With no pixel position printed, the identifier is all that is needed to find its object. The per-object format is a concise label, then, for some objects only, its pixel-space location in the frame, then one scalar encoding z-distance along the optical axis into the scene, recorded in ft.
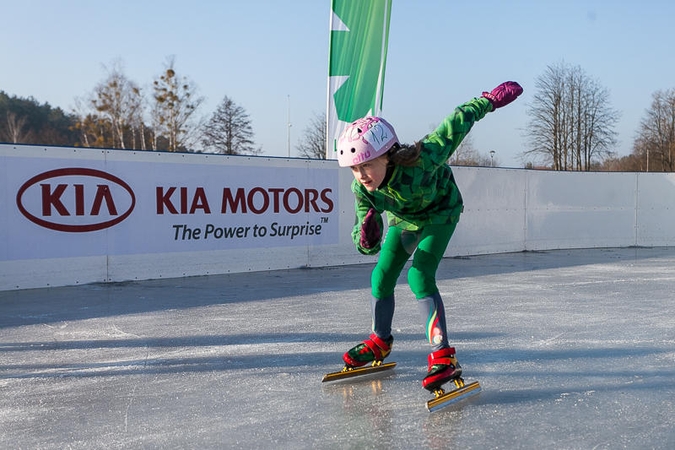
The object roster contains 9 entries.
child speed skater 11.00
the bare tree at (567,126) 105.09
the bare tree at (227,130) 109.91
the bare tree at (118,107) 102.37
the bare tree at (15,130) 142.10
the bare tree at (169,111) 100.89
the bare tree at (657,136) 134.00
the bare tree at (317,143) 114.42
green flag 39.88
